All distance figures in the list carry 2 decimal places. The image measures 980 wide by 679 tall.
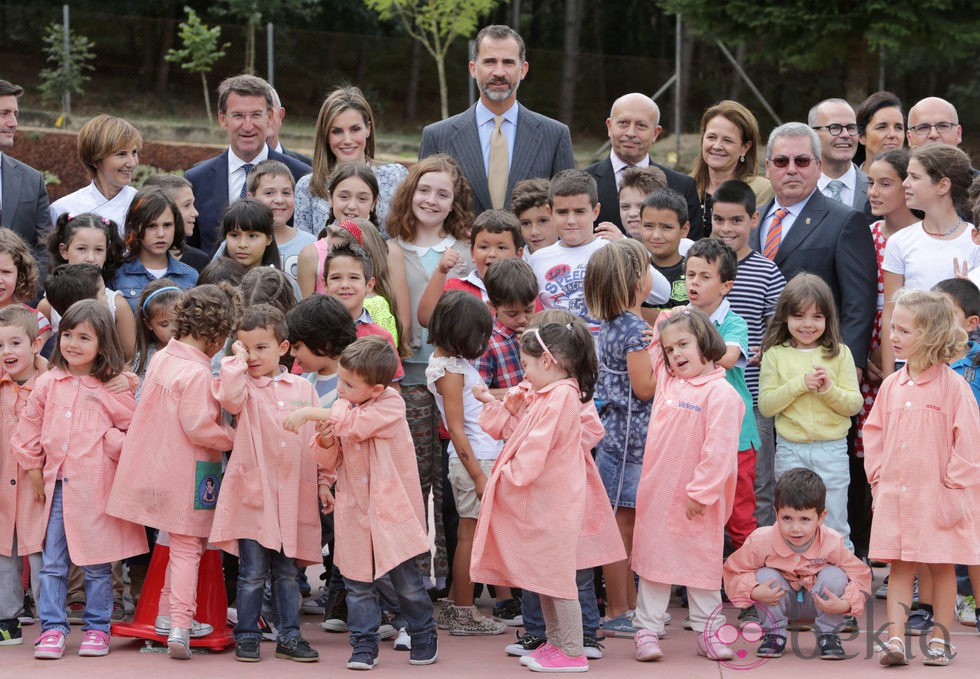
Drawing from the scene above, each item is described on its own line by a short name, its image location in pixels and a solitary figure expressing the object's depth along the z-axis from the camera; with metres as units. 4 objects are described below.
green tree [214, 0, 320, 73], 24.48
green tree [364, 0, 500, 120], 24.58
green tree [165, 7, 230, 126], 23.17
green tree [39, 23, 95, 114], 23.02
